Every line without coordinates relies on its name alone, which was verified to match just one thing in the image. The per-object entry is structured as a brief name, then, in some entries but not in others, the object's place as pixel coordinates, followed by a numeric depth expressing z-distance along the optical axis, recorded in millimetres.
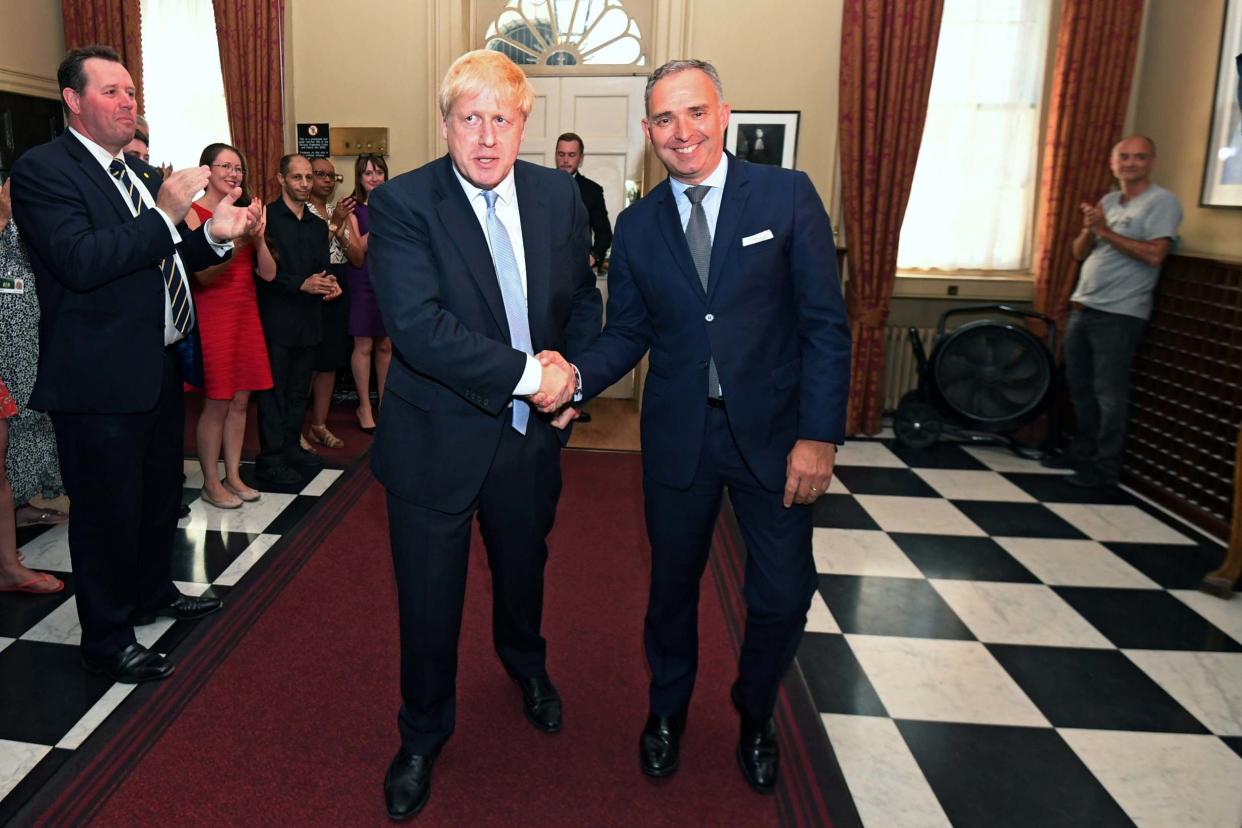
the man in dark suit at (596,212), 5450
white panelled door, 5902
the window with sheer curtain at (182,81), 6129
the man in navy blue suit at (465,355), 1747
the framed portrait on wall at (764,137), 5641
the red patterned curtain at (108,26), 5852
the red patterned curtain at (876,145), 5285
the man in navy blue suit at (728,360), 1853
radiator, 5844
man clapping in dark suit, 2203
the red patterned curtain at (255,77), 5789
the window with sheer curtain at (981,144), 5559
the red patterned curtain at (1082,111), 5184
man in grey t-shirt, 4469
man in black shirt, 4133
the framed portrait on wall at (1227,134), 4246
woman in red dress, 3693
